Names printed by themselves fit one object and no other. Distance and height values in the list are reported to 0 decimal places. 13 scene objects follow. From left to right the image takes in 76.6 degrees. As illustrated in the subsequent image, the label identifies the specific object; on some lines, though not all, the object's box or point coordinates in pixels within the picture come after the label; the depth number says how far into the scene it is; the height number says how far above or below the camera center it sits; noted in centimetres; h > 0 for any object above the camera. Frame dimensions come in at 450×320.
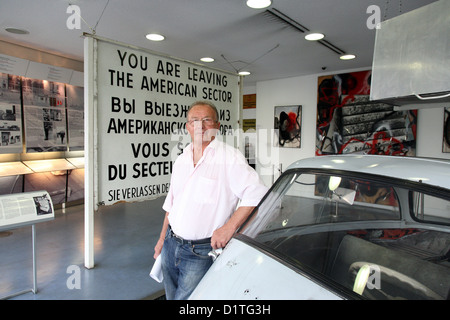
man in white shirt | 161 -37
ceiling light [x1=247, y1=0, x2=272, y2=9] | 315 +156
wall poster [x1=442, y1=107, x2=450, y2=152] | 524 +23
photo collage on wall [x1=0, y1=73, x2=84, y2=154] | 513 +46
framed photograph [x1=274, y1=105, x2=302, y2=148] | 723 +43
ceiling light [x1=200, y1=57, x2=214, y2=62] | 566 +165
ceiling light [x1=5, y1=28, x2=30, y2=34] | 425 +163
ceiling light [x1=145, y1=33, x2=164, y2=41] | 433 +160
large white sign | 300 +28
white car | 104 -50
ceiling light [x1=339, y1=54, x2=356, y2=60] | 532 +165
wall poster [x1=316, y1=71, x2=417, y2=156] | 577 +48
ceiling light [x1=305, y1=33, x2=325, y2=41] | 422 +161
